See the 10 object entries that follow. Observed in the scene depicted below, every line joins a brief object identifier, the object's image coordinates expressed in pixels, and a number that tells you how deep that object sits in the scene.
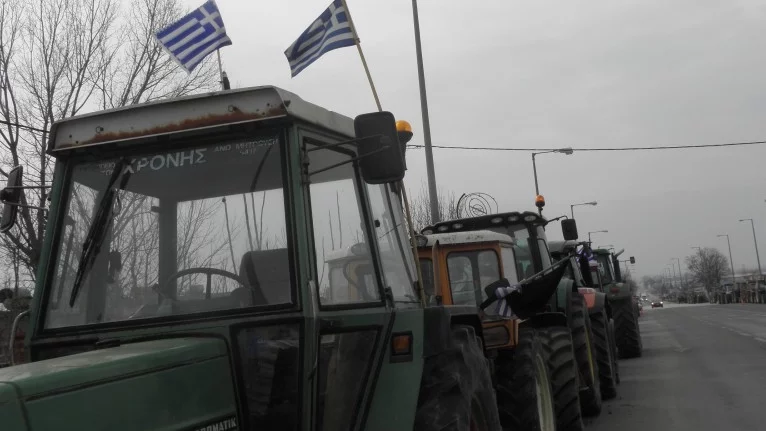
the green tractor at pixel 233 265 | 3.38
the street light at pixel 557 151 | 25.95
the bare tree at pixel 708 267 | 124.50
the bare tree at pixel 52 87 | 15.70
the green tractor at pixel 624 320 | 16.95
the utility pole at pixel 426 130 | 15.45
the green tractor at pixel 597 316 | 10.92
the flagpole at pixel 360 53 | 4.26
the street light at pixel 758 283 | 66.75
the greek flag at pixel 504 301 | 6.55
